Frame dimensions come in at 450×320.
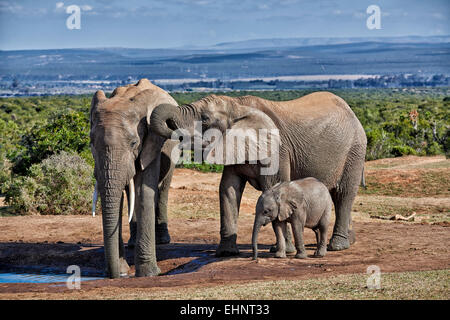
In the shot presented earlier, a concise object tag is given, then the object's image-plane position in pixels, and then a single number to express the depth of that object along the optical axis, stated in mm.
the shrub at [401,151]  33000
